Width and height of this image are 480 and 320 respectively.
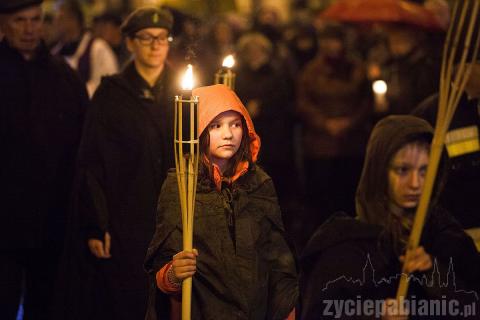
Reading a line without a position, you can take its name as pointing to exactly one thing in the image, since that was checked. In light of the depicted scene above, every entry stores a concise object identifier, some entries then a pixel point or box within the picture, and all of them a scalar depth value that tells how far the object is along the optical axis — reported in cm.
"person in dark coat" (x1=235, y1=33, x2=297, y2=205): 2076
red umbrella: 1970
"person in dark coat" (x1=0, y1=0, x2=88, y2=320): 1333
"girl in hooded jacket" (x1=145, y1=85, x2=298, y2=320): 908
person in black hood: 985
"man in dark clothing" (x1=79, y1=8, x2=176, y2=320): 1233
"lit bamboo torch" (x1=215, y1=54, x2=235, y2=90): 1083
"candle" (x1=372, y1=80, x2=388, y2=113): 1931
